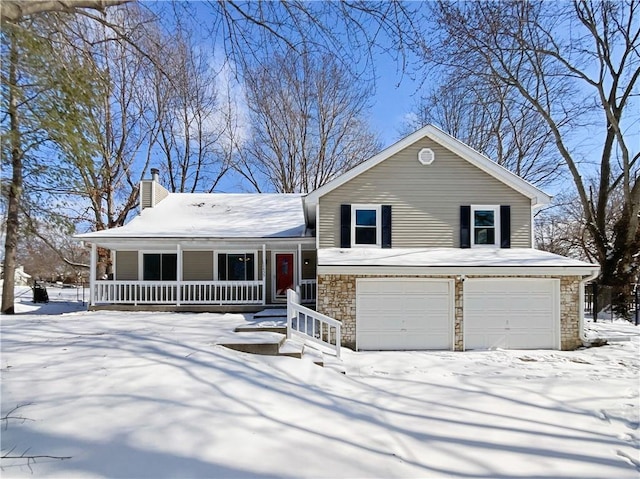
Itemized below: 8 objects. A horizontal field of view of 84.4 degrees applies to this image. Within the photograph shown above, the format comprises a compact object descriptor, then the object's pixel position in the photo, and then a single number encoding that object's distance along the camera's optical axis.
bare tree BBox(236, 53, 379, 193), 24.45
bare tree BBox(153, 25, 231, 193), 15.99
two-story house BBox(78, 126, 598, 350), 10.44
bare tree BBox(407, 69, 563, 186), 22.25
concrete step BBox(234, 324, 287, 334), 8.59
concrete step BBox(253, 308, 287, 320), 10.97
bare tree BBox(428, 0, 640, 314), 14.91
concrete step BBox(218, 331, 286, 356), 6.88
